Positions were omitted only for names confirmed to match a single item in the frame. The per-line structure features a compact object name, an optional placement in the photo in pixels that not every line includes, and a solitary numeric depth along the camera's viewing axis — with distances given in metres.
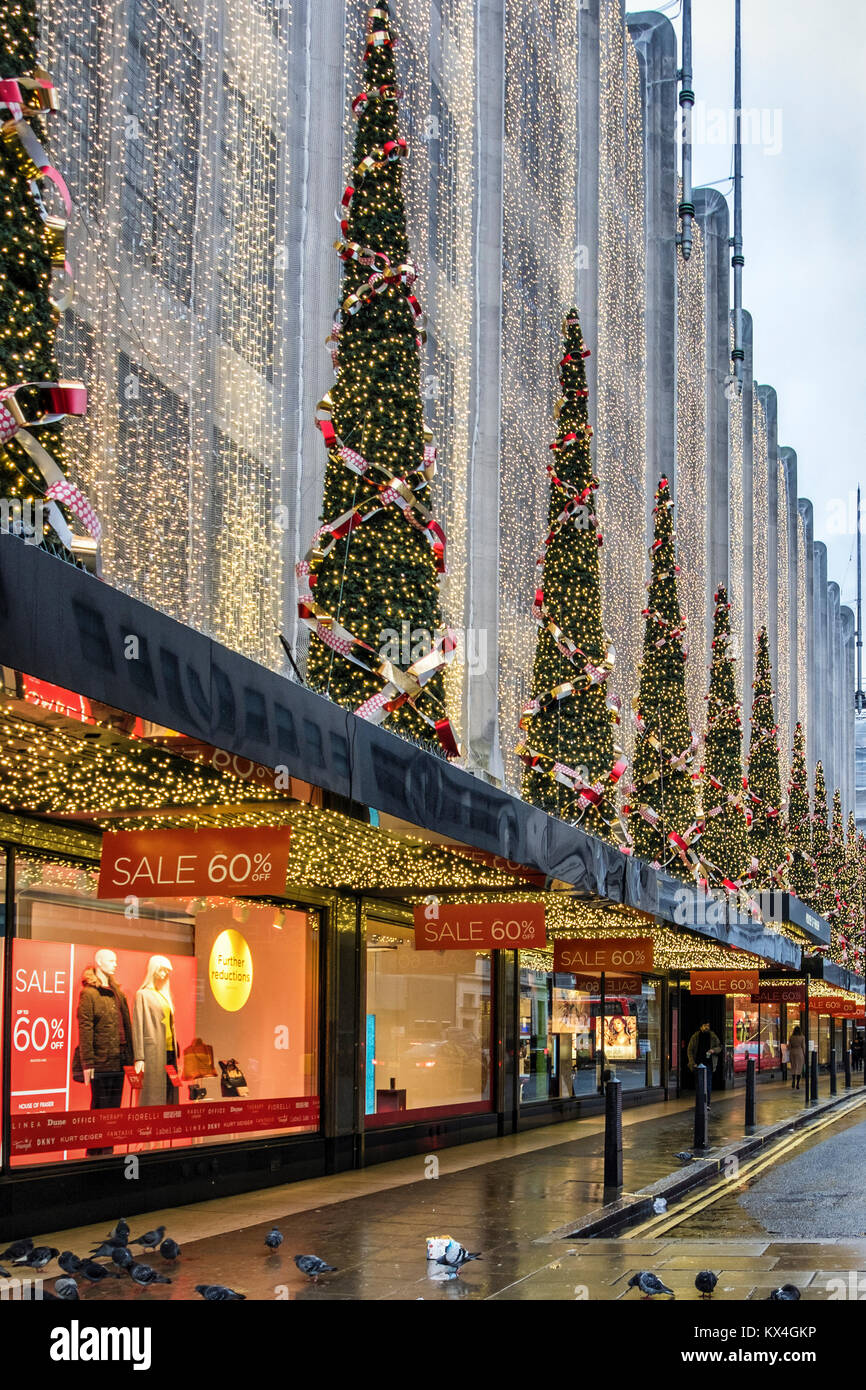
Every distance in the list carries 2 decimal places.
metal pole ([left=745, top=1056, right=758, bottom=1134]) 26.42
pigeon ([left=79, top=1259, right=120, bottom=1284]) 9.55
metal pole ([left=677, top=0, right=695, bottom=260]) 49.78
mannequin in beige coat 14.62
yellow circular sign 16.16
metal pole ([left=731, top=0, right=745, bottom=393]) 66.12
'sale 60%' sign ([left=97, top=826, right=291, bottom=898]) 11.66
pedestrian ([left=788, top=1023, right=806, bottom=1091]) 44.88
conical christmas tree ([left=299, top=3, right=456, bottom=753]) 18.31
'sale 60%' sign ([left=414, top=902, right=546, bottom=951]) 17.41
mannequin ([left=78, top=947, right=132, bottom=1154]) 13.80
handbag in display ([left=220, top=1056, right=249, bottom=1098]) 16.06
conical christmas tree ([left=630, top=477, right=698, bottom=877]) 35.38
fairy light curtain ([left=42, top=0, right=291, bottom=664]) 16.84
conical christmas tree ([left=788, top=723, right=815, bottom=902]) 62.25
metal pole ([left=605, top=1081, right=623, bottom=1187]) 15.98
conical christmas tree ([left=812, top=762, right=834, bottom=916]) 66.43
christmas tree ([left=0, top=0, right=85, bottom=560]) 10.38
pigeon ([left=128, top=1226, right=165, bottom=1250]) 10.32
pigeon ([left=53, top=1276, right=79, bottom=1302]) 8.95
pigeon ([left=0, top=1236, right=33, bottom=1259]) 10.20
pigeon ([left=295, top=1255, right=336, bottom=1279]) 10.04
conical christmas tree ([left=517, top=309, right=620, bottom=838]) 27.62
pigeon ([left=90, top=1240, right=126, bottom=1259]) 9.99
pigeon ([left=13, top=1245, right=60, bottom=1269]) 9.41
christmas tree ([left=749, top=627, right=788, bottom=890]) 53.59
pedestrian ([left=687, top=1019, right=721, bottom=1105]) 41.88
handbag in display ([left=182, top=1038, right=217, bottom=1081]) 15.42
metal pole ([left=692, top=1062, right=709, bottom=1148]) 20.80
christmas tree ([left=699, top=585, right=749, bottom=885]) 43.03
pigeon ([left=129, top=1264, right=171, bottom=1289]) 9.30
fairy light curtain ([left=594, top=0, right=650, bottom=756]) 41.12
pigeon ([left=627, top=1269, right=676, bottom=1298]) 9.13
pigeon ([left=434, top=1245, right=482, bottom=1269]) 10.59
